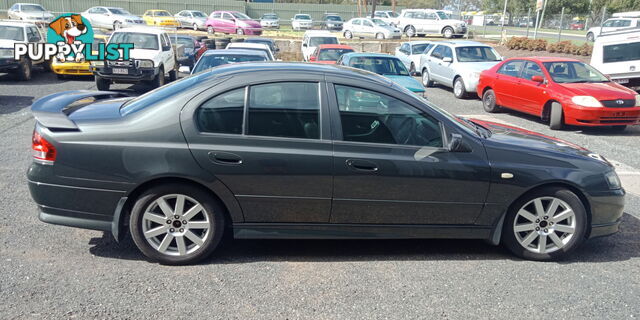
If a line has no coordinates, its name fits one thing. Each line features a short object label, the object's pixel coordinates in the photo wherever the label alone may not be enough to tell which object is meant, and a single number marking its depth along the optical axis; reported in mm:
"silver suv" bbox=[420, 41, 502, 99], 15055
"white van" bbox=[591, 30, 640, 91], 13742
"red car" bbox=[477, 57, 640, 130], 10070
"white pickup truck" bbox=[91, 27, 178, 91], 13781
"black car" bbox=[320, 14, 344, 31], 40688
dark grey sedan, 3922
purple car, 35094
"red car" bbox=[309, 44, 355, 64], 16094
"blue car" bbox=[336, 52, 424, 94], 12195
